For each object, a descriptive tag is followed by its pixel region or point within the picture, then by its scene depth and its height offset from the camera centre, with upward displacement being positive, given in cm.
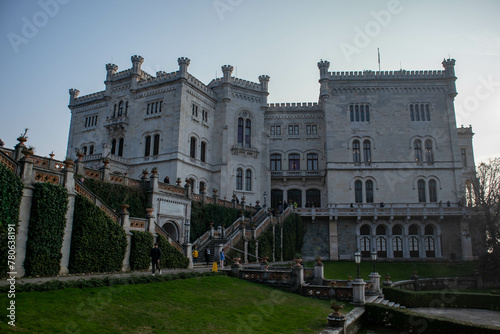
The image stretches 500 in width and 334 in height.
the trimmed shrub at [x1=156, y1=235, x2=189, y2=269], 2104 -58
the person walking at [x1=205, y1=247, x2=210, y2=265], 2464 -56
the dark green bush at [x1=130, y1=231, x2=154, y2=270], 1950 -25
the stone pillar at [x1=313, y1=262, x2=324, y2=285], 2186 -146
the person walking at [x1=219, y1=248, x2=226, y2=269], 2337 -69
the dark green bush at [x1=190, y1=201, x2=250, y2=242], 3041 +237
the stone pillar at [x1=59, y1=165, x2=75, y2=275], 1669 +106
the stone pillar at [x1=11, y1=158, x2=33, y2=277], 1493 +107
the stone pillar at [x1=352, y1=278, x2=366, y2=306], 1775 -195
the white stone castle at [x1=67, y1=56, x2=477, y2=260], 4100 +1095
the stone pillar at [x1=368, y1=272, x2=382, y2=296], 2095 -182
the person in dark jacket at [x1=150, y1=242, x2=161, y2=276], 1703 -46
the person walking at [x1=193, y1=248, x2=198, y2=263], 2402 -50
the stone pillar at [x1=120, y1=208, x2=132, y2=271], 1920 +66
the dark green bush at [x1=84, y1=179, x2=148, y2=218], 2336 +300
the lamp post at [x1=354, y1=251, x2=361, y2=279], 1944 -39
